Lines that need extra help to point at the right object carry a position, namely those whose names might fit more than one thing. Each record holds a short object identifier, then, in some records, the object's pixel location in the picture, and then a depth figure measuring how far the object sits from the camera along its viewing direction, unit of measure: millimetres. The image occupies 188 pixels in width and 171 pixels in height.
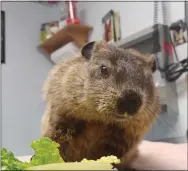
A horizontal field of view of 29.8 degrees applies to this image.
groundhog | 314
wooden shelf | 1025
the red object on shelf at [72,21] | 1030
